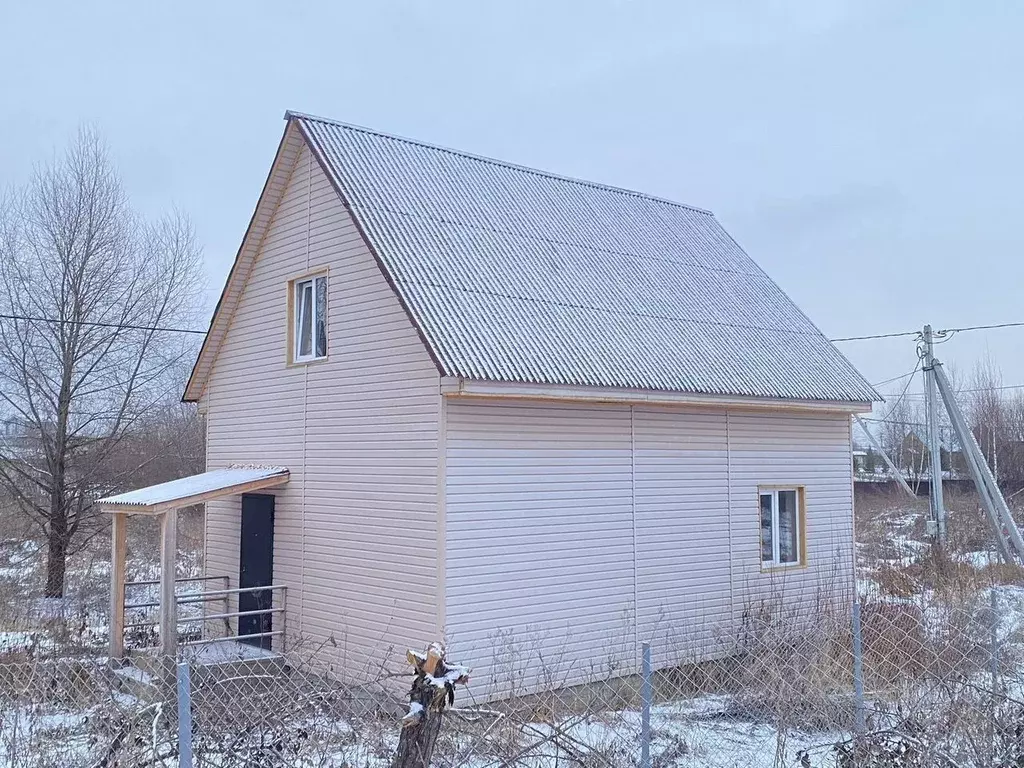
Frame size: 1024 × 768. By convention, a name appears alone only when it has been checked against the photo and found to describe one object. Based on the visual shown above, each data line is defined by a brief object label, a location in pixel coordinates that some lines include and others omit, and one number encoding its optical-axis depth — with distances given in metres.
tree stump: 4.80
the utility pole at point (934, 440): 19.55
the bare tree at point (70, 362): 17.61
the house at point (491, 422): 9.59
